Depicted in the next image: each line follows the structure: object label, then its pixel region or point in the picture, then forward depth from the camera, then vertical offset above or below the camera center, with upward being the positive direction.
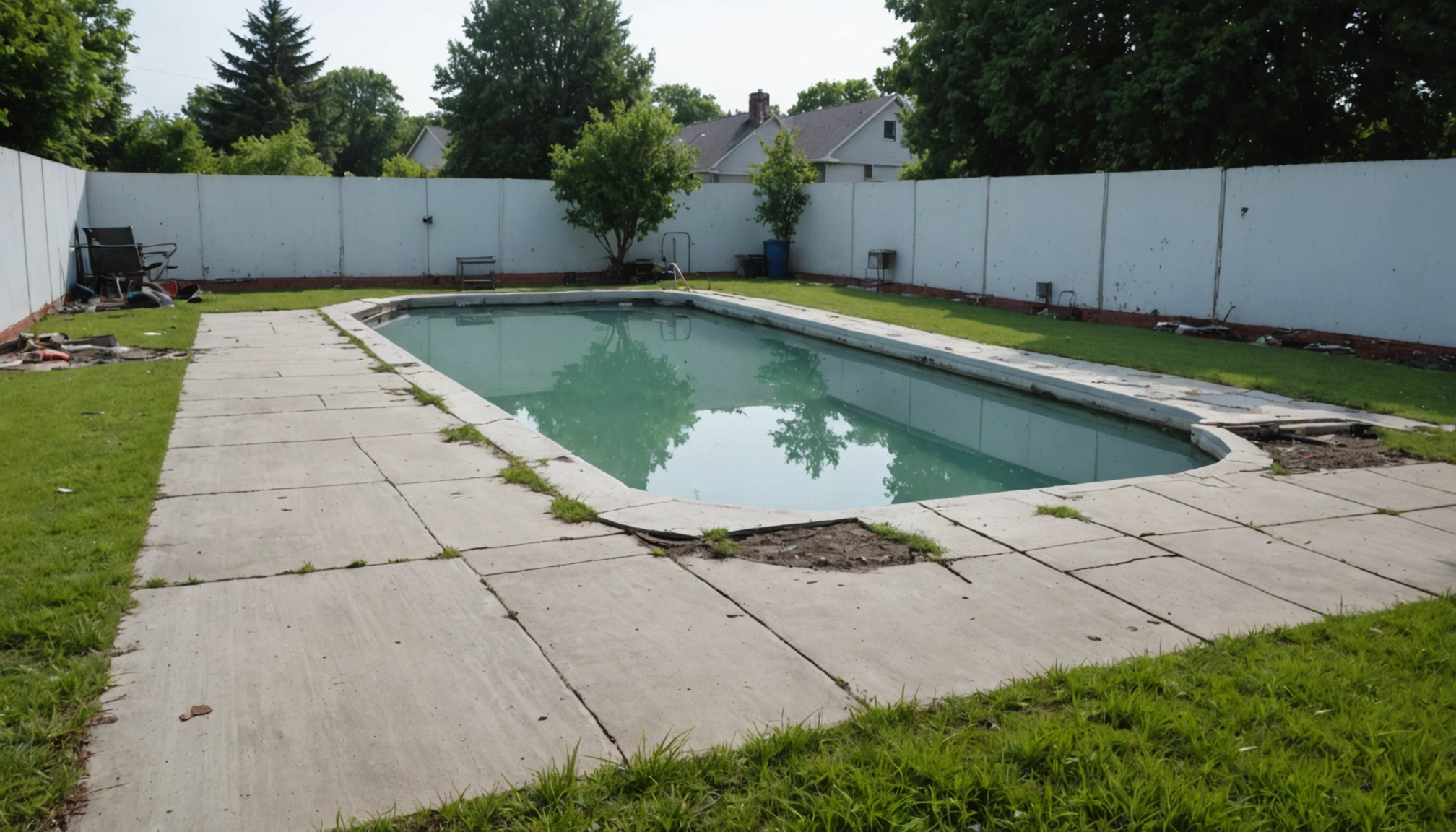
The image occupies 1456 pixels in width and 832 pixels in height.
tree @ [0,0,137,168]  14.46 +2.82
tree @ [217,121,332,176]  20.30 +2.33
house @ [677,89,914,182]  35.59 +4.91
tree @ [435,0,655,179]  35.25 +6.83
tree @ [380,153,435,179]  32.22 +3.42
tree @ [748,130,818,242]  19.75 +1.87
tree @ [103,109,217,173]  25.20 +2.94
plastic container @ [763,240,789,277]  20.27 +0.43
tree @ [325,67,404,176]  44.47 +7.83
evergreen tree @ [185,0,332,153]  37.62 +6.85
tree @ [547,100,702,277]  17.78 +1.84
